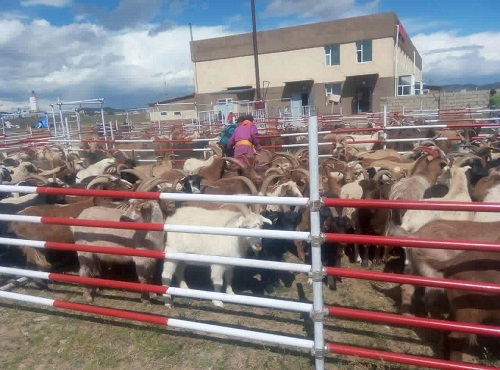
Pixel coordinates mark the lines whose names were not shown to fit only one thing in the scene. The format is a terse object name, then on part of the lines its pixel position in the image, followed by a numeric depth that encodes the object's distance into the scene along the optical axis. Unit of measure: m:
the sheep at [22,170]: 9.26
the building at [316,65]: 34.44
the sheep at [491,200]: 4.70
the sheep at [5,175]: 8.50
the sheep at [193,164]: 9.88
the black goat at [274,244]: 5.22
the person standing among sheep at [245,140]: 8.75
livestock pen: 2.69
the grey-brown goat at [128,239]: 4.77
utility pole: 26.48
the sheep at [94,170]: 9.48
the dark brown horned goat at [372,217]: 5.91
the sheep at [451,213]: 4.87
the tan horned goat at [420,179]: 5.83
